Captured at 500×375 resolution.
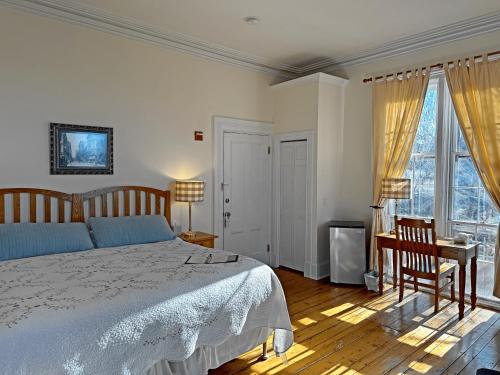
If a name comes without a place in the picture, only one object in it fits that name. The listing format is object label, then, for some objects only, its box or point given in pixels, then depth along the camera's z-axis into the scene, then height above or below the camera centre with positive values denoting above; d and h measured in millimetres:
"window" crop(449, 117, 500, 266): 3869 -273
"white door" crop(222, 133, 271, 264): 4941 -231
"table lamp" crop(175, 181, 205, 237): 4164 -160
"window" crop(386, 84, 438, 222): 4250 +179
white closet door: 5055 -364
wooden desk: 3553 -765
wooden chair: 3682 -795
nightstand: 4043 -675
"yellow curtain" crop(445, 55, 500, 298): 3637 +637
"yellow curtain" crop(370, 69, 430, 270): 4254 +628
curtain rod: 3661 +1255
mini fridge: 4617 -943
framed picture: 3549 +285
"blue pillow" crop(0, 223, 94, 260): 2961 -522
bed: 1742 -732
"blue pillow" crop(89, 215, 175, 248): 3492 -519
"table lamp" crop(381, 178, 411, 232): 4105 -109
